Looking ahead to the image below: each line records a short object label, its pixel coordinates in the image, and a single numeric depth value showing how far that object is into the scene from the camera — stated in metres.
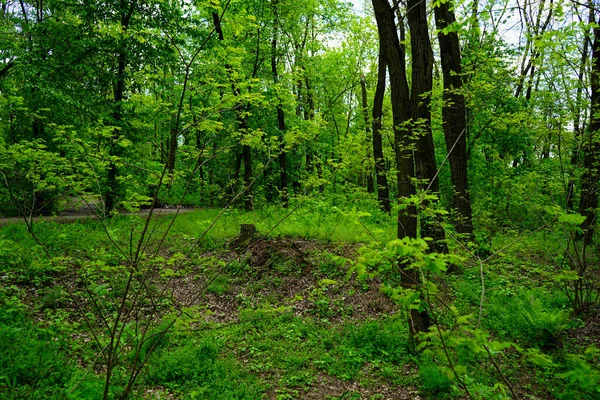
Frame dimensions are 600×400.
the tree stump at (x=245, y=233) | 8.67
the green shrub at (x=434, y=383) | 4.24
